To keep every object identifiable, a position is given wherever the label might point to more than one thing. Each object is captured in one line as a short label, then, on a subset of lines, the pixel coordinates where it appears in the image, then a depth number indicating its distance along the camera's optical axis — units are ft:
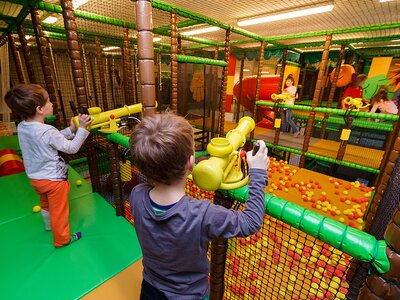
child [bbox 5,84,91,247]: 4.62
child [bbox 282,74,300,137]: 16.22
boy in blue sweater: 2.21
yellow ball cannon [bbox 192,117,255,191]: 2.35
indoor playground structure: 2.57
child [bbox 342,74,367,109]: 16.43
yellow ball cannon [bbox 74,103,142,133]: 5.13
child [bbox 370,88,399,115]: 14.07
